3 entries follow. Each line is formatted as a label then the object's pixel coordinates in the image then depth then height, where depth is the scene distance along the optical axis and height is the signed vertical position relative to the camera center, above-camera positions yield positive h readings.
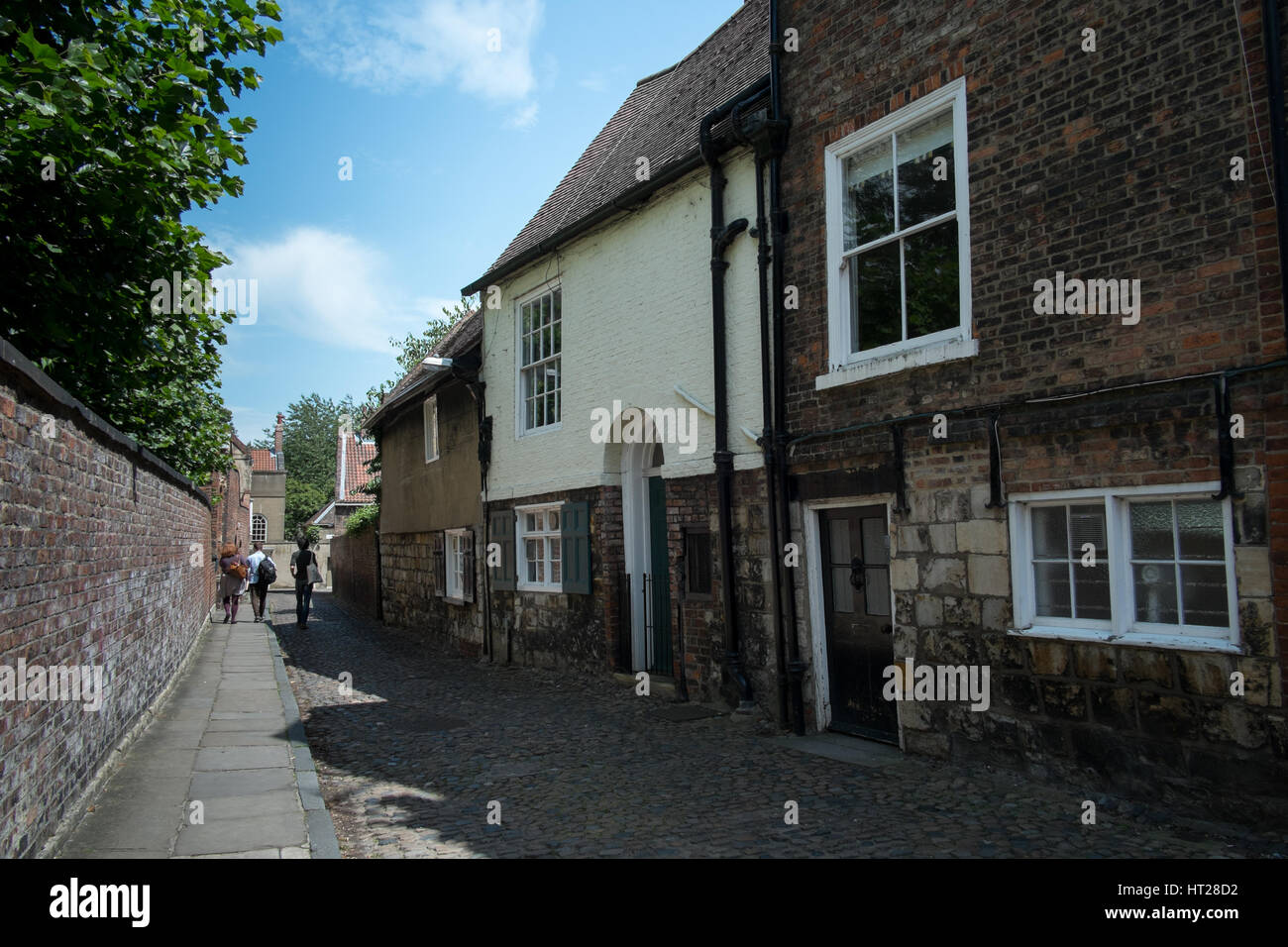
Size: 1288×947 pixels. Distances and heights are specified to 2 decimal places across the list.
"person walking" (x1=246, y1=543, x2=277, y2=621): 21.42 -0.86
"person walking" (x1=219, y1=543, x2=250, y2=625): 19.97 -0.70
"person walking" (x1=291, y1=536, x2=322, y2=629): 20.78 -0.85
